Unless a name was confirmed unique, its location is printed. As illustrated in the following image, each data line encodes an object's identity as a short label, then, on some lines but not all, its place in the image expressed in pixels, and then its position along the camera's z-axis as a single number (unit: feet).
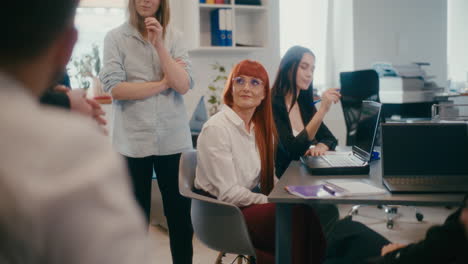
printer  14.43
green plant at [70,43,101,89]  13.67
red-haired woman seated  6.21
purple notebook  5.48
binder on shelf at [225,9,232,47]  13.93
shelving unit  13.92
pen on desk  5.55
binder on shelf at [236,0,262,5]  14.33
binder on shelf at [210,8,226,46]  13.88
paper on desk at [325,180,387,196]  5.53
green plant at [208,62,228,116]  14.47
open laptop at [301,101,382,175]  6.83
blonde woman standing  7.34
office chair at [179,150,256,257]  6.14
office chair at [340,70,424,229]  12.84
